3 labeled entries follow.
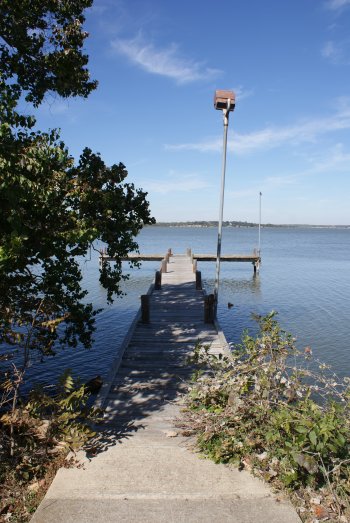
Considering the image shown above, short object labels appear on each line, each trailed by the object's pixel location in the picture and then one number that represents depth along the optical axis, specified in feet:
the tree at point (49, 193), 21.08
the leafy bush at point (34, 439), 18.54
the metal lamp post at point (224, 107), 41.68
